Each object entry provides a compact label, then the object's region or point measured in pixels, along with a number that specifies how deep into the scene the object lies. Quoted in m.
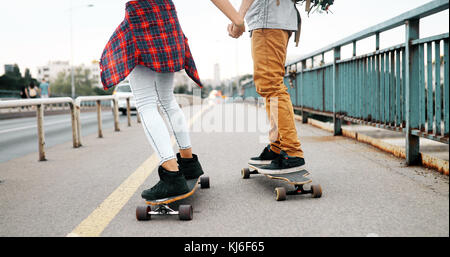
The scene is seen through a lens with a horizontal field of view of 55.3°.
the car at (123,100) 20.24
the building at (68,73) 178.40
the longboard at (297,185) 2.91
